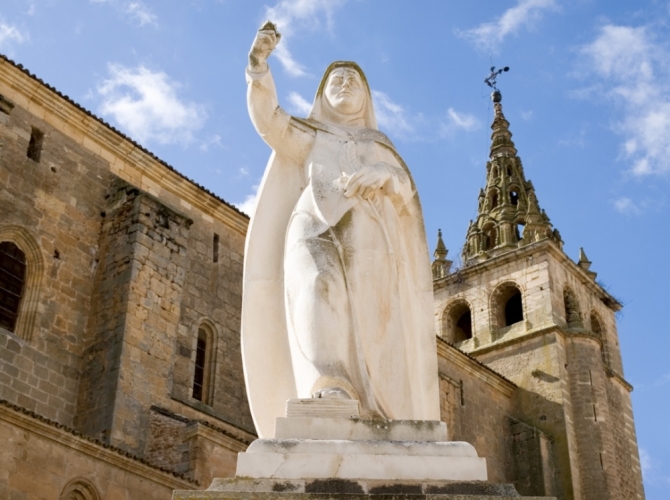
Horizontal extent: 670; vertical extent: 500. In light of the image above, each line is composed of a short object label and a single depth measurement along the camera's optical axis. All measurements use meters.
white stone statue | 4.10
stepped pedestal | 3.41
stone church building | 11.60
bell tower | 27.41
